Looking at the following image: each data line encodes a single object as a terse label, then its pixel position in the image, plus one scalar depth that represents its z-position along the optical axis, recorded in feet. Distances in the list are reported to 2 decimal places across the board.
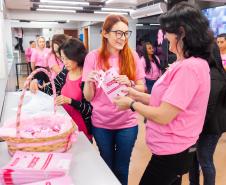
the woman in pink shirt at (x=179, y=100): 2.84
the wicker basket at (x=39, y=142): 2.82
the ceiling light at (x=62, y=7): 22.53
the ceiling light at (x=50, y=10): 24.92
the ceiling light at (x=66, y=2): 20.04
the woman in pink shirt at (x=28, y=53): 27.12
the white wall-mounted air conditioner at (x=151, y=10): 18.11
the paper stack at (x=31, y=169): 2.40
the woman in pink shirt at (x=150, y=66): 11.07
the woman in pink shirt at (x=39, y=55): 15.75
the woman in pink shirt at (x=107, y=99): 4.30
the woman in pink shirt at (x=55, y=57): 7.19
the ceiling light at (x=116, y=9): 24.53
